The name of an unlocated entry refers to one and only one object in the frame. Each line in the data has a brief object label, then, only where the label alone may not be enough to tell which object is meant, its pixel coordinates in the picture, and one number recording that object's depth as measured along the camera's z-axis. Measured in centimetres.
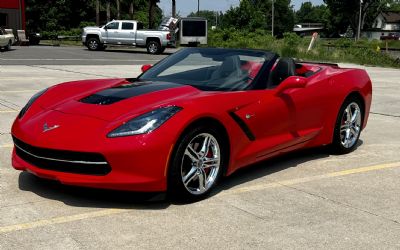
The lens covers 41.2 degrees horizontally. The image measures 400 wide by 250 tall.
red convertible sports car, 397
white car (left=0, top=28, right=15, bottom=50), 2849
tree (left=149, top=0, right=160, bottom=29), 4817
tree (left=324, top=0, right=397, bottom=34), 10012
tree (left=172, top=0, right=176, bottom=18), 4660
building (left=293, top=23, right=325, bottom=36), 12988
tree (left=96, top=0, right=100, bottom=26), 5160
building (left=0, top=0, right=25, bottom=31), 4277
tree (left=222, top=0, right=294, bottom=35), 7031
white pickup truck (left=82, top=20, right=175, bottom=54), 3316
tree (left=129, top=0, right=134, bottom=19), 5835
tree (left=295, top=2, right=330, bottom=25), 18742
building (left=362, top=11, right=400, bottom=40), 13388
